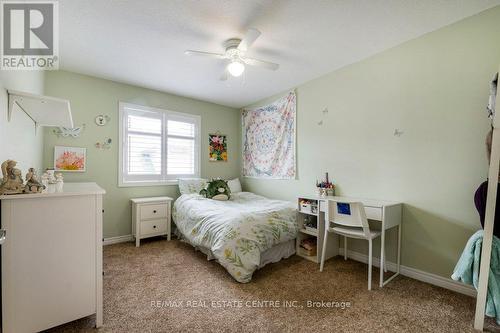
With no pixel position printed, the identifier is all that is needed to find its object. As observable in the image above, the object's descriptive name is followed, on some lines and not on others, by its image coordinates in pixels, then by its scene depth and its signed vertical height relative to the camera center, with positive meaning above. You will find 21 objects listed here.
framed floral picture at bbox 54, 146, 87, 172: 2.89 +0.04
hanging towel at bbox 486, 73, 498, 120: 1.54 +0.50
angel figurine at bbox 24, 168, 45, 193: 1.37 -0.14
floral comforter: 2.15 -0.70
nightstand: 3.16 -0.80
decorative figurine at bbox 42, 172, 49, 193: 1.59 -0.15
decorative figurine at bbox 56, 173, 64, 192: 1.57 -0.16
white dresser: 1.30 -0.62
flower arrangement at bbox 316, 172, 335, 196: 2.87 -0.30
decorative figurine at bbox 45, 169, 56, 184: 1.85 -0.13
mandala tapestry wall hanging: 3.51 +0.42
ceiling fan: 2.12 +1.05
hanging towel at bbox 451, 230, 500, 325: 1.50 -0.74
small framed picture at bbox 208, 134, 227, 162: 4.24 +0.31
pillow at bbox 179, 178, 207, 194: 3.65 -0.37
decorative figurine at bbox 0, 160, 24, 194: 1.28 -0.11
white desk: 2.09 -0.48
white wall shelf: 1.52 +0.43
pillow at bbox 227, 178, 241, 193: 4.20 -0.41
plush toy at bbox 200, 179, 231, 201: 3.43 -0.43
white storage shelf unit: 2.60 -0.76
